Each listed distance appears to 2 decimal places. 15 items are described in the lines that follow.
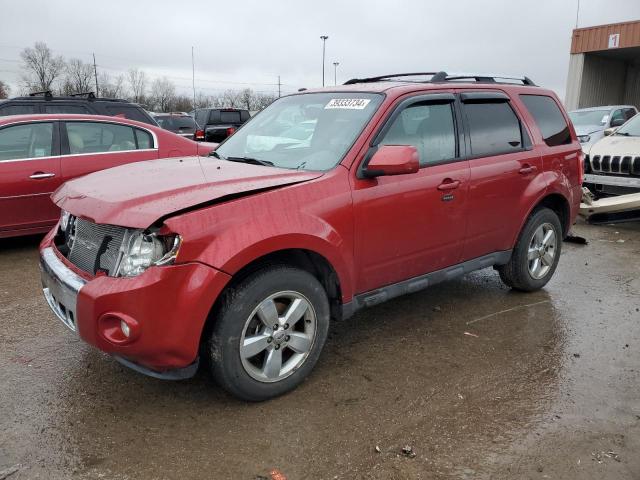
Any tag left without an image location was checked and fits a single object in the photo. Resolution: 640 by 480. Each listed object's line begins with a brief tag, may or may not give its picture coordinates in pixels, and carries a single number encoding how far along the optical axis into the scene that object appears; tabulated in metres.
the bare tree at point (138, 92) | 74.50
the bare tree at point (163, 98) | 69.88
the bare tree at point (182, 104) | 69.88
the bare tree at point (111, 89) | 67.76
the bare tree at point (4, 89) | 64.61
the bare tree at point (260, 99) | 66.51
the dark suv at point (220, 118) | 17.09
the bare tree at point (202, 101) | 73.50
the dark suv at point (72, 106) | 8.24
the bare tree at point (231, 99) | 67.56
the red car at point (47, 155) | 5.82
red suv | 2.68
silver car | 13.09
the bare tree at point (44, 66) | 71.94
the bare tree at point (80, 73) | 73.38
